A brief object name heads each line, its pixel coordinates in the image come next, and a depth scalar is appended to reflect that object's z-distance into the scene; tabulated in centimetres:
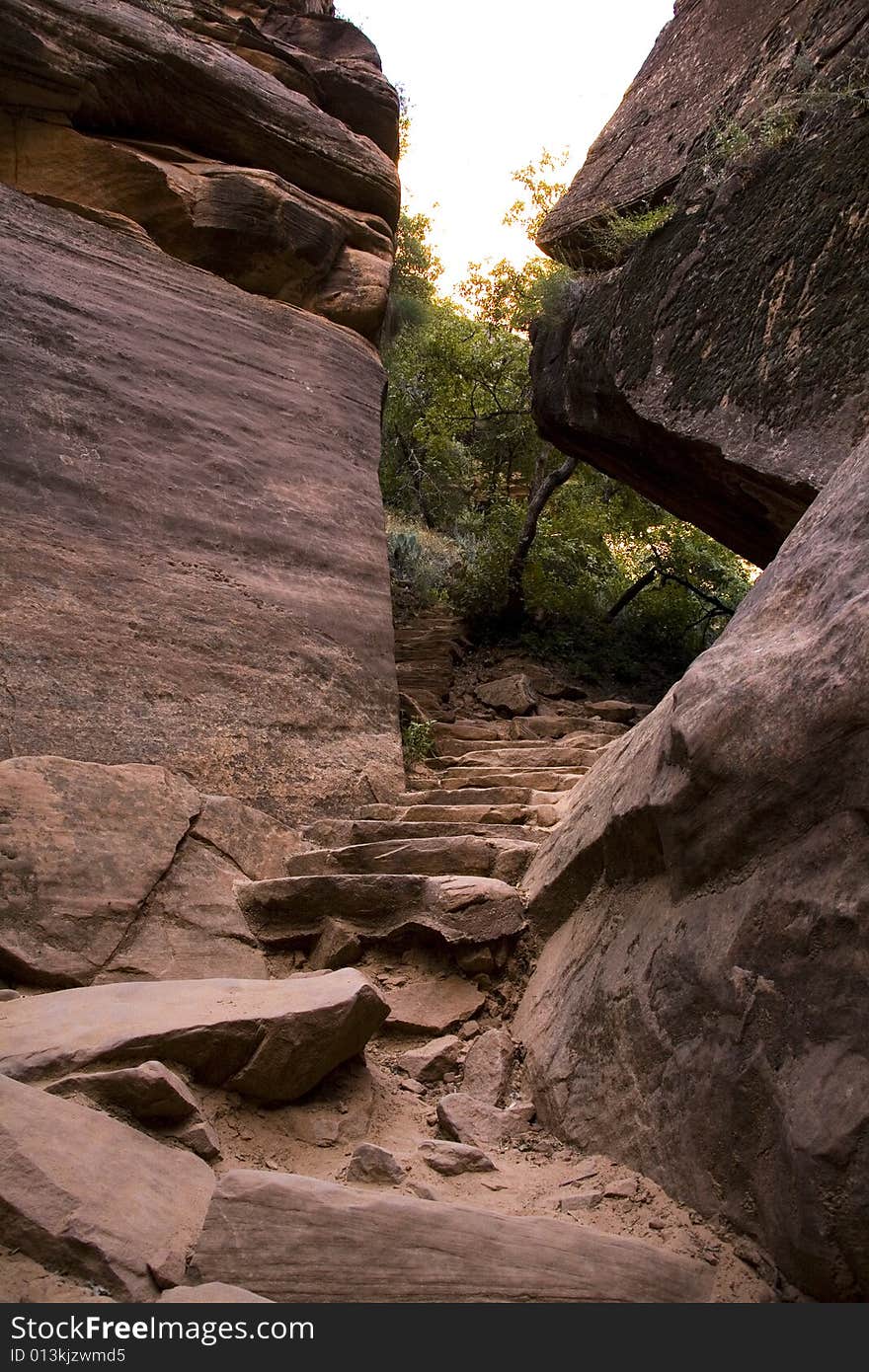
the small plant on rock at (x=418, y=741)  760
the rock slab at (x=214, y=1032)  285
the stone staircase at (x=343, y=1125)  221
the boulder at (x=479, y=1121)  313
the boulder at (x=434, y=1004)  380
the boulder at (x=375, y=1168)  274
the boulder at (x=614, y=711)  1009
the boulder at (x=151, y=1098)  268
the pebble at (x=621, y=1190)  271
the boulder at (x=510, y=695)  1033
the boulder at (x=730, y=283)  660
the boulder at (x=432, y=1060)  352
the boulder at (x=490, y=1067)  340
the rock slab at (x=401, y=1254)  219
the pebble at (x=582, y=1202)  267
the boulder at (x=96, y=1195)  212
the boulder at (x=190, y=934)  418
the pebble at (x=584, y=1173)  284
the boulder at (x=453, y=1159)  283
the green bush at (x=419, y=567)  1247
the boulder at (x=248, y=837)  501
